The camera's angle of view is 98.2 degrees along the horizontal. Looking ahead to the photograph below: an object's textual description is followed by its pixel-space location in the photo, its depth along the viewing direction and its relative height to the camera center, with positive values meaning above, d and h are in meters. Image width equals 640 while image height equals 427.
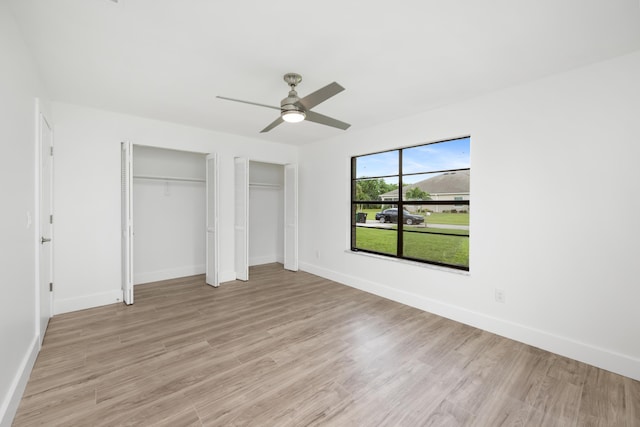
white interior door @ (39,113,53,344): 2.58 -0.16
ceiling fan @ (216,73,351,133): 2.23 +0.93
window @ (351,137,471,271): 3.51 +0.22
